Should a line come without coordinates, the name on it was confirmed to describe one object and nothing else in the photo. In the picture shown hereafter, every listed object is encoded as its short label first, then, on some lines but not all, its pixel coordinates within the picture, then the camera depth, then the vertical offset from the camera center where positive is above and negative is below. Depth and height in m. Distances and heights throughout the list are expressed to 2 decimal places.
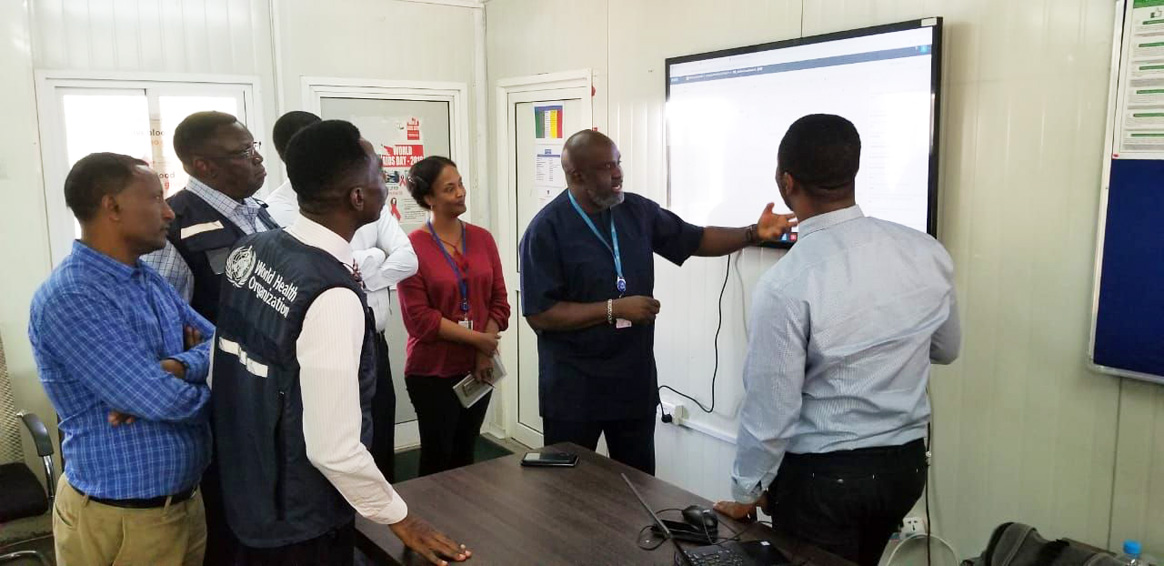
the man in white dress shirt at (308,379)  1.44 -0.37
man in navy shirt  2.52 -0.39
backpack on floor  2.01 -0.96
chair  2.97 -1.14
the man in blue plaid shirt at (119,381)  1.70 -0.43
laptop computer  1.56 -0.74
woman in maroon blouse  2.94 -0.50
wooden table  1.67 -0.78
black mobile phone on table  2.17 -0.76
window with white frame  3.84 +0.32
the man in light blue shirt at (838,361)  1.71 -0.40
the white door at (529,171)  4.39 +0.04
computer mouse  1.75 -0.75
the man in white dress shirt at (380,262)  2.78 -0.29
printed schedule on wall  2.05 +0.22
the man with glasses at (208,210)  2.12 -0.08
